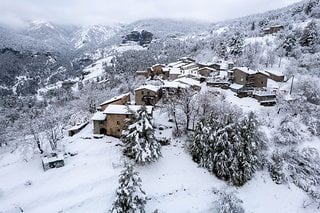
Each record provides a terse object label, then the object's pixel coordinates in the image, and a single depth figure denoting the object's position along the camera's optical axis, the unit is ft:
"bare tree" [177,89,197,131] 126.35
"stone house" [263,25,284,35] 308.15
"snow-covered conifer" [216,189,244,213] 88.84
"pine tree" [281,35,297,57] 232.73
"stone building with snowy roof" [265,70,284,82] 187.52
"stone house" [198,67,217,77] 212.43
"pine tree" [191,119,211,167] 109.60
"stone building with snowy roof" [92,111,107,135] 130.00
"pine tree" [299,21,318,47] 222.28
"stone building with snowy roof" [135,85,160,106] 156.25
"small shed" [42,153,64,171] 105.29
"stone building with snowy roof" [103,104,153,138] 124.54
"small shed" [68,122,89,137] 140.67
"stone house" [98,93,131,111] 148.96
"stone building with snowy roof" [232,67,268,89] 175.32
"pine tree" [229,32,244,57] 258.16
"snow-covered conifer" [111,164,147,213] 79.56
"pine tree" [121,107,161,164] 104.73
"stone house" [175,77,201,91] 165.57
